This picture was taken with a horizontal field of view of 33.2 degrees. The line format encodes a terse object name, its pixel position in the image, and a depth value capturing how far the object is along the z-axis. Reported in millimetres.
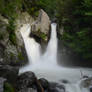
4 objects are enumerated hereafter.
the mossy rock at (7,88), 7027
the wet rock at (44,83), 8308
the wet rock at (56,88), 8242
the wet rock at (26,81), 7824
